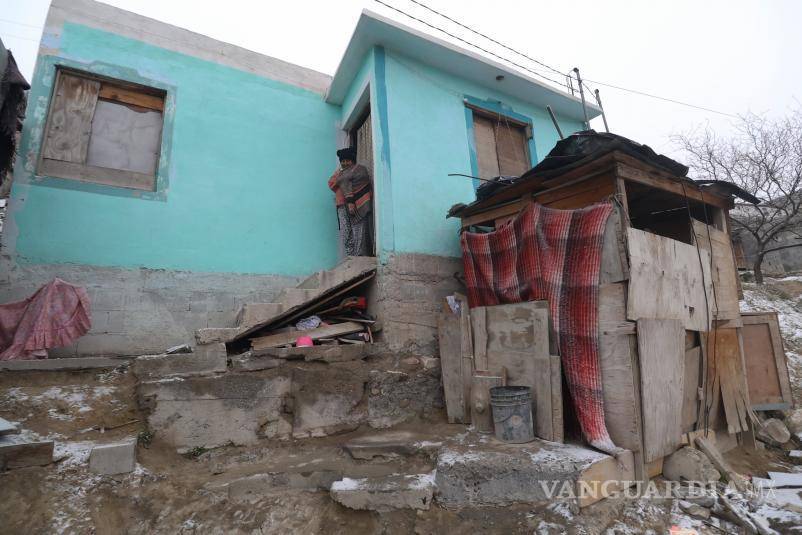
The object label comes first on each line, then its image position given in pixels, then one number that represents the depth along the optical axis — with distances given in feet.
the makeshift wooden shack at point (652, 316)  11.66
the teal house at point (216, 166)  16.03
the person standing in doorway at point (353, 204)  18.61
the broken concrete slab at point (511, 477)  9.86
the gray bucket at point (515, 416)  11.90
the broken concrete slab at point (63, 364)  11.25
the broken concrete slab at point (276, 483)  10.19
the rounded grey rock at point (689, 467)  11.36
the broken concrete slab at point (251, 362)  12.71
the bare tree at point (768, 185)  42.78
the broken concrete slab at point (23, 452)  8.80
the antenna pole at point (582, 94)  23.82
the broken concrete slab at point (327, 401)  13.16
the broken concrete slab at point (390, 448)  11.74
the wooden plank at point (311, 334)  14.17
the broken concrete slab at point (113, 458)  9.47
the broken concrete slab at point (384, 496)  9.94
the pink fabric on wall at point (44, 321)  12.42
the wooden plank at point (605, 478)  9.82
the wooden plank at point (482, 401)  13.24
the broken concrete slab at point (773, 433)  16.11
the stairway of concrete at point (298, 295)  13.51
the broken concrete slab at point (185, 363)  11.69
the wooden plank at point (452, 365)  14.35
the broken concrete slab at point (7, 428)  9.06
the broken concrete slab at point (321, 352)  13.21
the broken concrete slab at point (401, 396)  14.21
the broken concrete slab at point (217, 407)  11.40
